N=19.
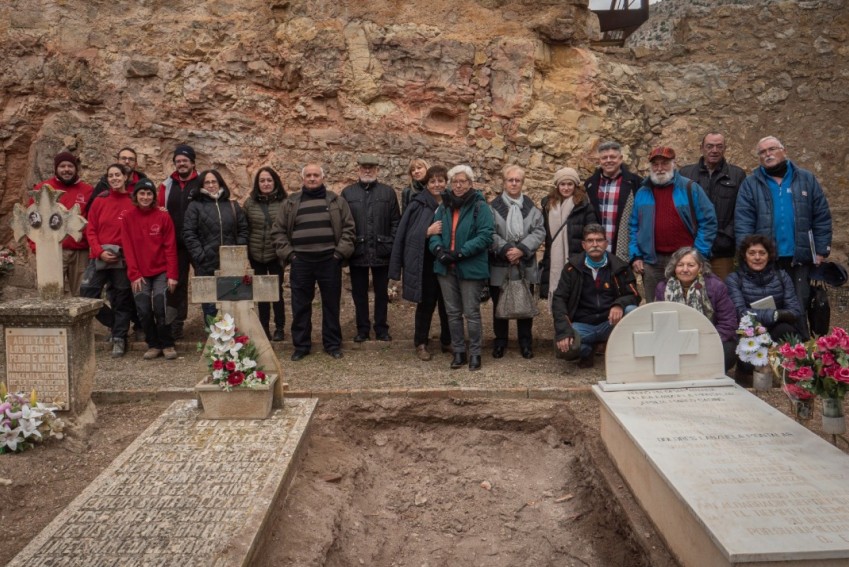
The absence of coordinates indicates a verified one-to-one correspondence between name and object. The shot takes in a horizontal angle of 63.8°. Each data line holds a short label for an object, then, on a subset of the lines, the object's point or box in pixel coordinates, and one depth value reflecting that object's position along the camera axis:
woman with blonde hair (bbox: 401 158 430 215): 7.27
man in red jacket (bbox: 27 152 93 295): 7.52
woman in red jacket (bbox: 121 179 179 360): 7.05
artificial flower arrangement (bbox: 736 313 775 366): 5.74
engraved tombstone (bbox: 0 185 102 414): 5.31
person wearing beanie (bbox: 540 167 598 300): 6.85
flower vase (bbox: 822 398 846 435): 4.46
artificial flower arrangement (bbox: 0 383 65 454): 4.91
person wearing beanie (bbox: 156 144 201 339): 7.50
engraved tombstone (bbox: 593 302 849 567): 3.21
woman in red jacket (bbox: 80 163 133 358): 7.18
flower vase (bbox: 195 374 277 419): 5.31
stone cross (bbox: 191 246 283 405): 5.53
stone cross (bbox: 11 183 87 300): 5.55
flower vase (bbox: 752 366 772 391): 5.98
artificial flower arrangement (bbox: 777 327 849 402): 4.30
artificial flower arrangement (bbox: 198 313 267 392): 5.28
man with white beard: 6.54
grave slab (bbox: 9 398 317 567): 3.44
